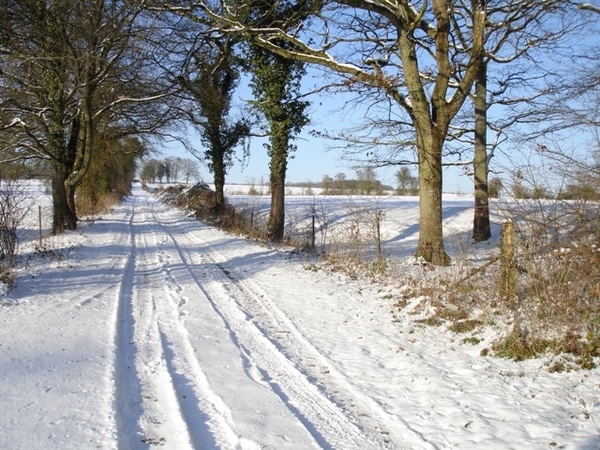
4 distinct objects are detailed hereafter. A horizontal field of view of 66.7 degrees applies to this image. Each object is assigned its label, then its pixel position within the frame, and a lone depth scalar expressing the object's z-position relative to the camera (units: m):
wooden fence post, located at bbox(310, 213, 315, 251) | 14.10
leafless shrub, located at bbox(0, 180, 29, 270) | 9.10
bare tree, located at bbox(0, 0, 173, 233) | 11.76
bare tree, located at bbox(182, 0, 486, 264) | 9.76
